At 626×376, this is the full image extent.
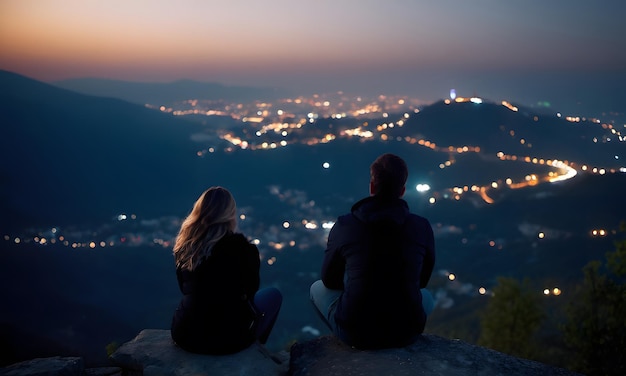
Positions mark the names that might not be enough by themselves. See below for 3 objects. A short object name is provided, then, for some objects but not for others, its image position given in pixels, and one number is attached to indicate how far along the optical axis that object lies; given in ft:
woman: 12.37
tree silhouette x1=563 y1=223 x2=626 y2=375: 32.09
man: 12.03
